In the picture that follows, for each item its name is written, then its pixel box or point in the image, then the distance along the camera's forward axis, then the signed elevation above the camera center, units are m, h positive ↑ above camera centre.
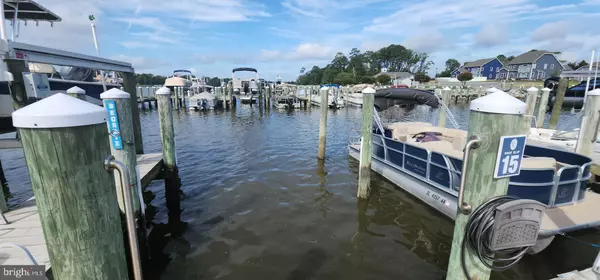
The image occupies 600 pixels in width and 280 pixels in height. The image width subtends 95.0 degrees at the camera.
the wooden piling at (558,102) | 13.38 -0.74
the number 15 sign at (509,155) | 2.35 -0.60
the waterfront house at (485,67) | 73.62 +5.25
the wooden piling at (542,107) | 12.93 -0.98
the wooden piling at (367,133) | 7.06 -1.19
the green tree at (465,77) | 62.88 +2.14
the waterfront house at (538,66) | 61.56 +4.63
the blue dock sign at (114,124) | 4.71 -0.66
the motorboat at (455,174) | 5.01 -1.91
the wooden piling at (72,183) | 1.57 -0.58
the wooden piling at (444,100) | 11.23 -0.57
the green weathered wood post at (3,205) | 4.58 -1.97
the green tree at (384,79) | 70.75 +1.82
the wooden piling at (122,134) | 4.77 -0.84
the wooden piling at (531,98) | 12.12 -0.51
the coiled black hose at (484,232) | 2.46 -1.30
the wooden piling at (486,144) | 2.30 -0.49
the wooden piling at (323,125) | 10.84 -1.50
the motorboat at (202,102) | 30.73 -1.81
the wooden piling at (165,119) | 6.67 -0.80
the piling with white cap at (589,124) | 7.07 -0.98
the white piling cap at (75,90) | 6.51 -0.11
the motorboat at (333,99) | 33.38 -1.67
